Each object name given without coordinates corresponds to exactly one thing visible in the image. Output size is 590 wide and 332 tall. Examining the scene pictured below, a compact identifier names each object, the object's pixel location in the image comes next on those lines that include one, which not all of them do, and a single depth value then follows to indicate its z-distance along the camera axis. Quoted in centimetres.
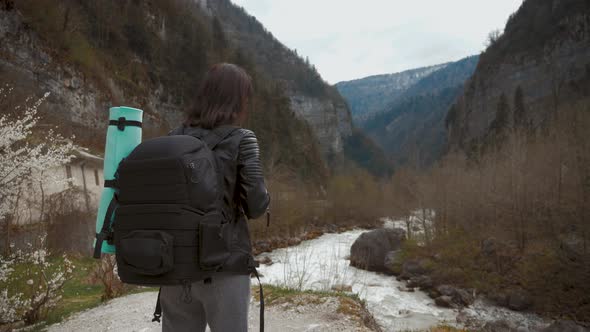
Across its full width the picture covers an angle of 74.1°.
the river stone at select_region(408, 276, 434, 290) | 1678
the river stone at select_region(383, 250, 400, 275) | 1959
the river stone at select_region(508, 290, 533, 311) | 1421
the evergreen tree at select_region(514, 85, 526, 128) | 5102
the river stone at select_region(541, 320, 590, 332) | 1134
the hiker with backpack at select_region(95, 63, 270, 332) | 167
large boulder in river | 2020
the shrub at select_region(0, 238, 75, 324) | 546
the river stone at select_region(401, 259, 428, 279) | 1850
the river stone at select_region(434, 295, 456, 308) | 1444
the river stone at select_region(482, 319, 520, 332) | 1173
